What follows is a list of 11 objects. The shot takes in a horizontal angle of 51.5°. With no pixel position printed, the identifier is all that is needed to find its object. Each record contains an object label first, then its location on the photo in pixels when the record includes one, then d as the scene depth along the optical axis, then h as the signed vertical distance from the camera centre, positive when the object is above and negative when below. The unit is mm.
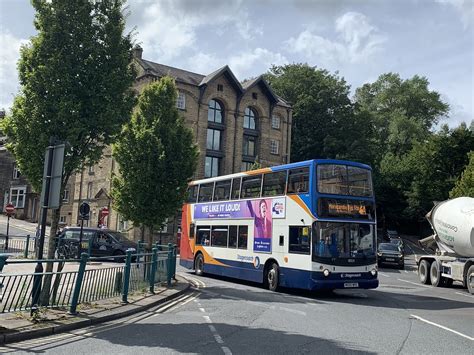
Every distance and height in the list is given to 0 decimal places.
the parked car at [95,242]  26844 -4
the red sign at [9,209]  29675 +1814
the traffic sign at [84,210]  26447 +1728
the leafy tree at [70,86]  11367 +3625
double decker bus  14617 +736
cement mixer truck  18562 +383
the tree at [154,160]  21078 +3631
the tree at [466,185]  31859 +4741
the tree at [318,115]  60594 +16977
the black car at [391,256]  31062 -162
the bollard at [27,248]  24553 -447
